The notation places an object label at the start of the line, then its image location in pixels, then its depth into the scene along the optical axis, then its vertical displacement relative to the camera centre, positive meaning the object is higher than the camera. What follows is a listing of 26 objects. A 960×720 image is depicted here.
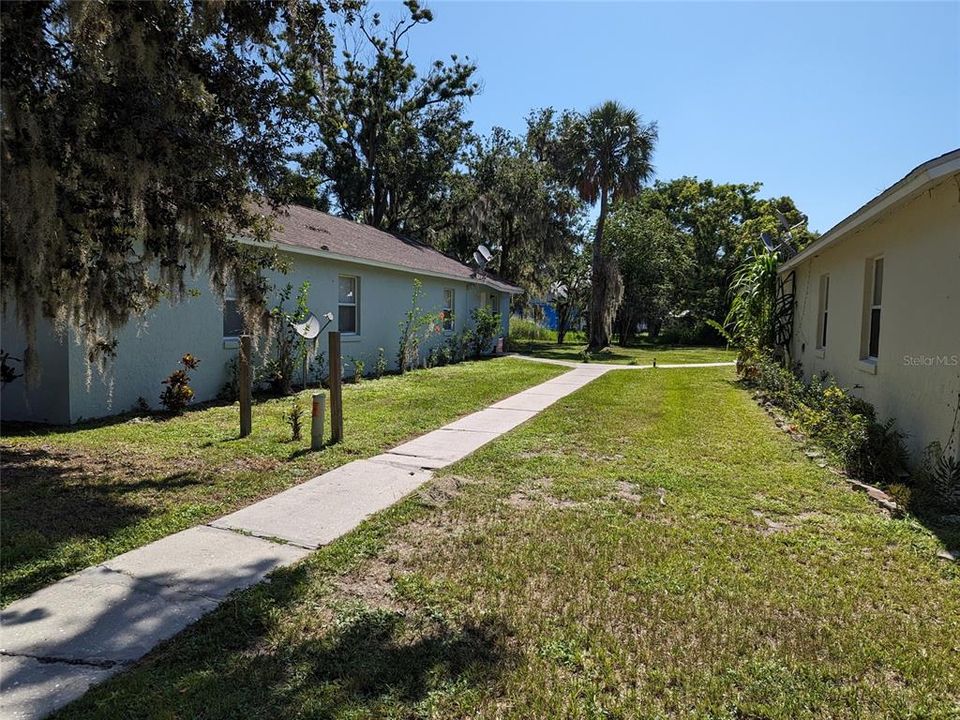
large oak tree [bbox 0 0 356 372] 4.50 +1.46
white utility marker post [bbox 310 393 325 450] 6.81 -1.12
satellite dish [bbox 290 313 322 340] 10.30 -0.03
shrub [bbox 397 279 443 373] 15.30 -0.09
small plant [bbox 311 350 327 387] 12.04 -0.78
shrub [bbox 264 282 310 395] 10.62 -0.39
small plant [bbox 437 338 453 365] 17.39 -0.72
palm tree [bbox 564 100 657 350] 24.56 +6.82
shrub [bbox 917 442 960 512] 5.06 -1.19
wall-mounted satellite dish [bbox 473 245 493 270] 20.31 +2.46
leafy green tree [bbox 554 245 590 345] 30.52 +2.36
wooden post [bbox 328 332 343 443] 7.17 -0.85
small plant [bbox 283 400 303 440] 7.16 -1.13
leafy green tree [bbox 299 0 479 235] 26.06 +8.12
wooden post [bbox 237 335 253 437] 7.03 -0.75
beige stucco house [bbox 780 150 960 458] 5.42 +0.42
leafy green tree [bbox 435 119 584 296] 26.56 +5.45
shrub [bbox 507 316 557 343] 33.62 -0.05
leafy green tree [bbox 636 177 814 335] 33.56 +6.71
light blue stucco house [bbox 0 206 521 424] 7.89 +0.03
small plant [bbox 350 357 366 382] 12.91 -0.91
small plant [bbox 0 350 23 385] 7.70 -0.65
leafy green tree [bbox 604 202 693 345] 30.42 +3.65
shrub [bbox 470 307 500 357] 20.52 +0.11
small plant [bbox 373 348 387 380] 13.99 -0.88
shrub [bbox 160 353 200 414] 8.52 -0.98
